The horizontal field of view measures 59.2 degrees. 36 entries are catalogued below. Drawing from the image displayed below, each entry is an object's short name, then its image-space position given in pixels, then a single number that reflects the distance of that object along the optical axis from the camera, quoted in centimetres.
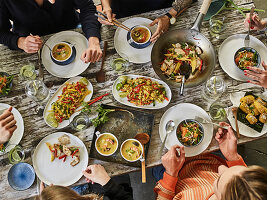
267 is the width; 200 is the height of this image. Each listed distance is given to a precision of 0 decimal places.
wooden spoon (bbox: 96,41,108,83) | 238
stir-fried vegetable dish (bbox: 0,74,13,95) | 229
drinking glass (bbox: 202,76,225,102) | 227
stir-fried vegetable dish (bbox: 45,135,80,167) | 215
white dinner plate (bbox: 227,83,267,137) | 217
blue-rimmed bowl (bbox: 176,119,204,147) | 214
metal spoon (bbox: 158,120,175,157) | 220
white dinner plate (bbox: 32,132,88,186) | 213
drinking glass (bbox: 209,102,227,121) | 224
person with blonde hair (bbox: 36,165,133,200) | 178
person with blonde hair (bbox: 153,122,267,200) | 162
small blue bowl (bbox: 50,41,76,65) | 233
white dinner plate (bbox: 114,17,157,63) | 242
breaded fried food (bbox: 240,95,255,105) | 222
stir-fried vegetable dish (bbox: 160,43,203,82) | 230
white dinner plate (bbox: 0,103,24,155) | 220
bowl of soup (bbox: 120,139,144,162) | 215
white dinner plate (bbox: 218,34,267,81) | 233
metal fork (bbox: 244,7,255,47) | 238
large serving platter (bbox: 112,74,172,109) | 226
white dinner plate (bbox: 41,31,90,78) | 238
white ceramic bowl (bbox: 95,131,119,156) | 217
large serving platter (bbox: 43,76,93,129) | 223
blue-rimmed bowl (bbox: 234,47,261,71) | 228
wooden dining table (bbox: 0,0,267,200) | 217
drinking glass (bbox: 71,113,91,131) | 224
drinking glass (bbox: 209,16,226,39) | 246
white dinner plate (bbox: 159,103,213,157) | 217
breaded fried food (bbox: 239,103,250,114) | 220
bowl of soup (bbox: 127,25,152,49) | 242
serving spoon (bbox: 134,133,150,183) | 218
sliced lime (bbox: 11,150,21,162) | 215
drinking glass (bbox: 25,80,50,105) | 226
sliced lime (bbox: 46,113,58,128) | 221
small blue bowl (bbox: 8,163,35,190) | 209
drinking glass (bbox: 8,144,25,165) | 214
